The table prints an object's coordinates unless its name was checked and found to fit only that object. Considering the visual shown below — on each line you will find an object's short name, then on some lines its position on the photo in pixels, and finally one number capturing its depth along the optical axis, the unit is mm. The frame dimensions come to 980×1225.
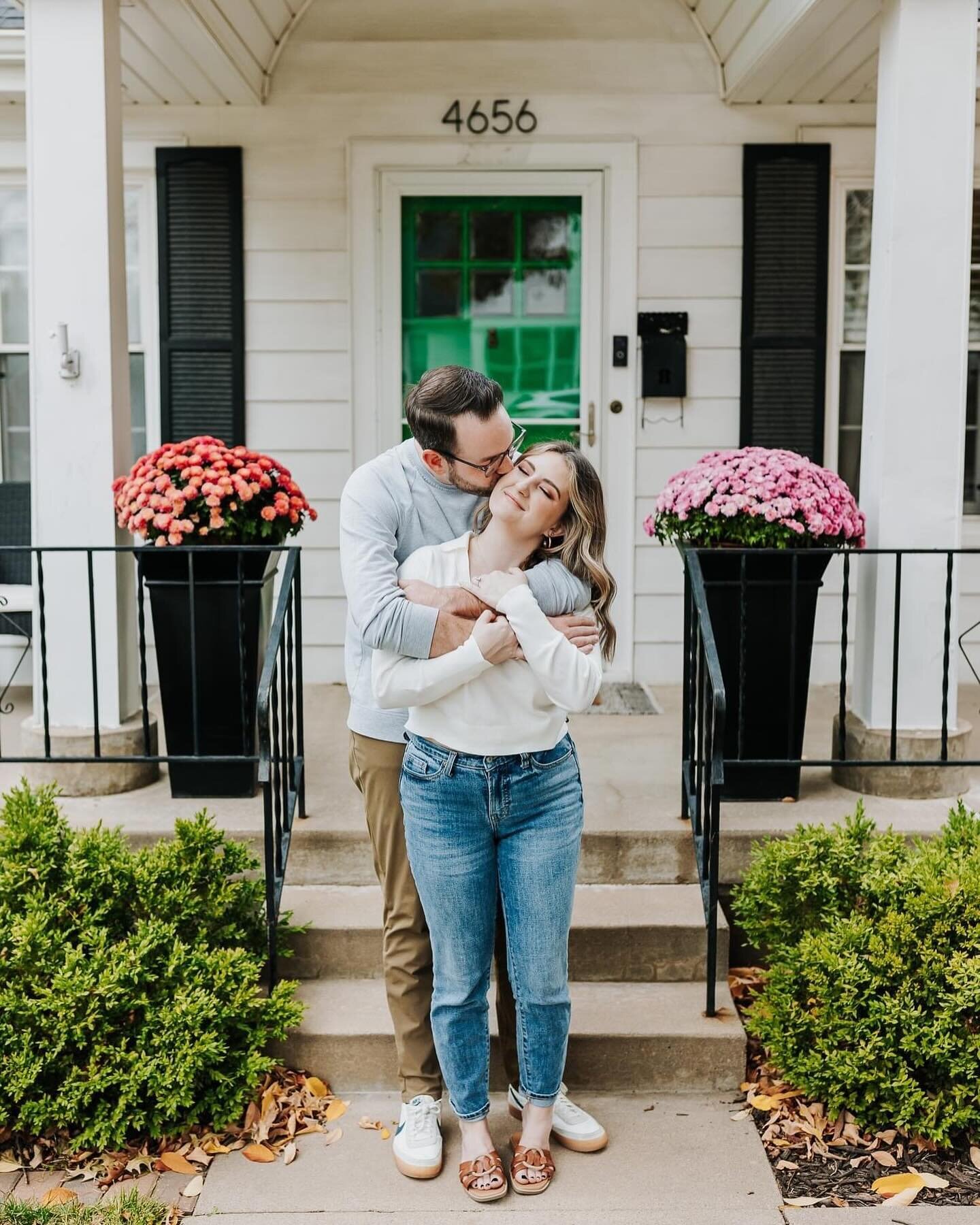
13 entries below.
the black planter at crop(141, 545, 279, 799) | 3863
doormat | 5125
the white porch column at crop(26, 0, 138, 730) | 3898
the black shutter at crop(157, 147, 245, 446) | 5316
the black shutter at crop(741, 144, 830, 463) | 5293
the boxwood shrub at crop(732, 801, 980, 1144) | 2764
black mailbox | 5384
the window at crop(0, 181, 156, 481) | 5473
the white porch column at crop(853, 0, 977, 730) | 3805
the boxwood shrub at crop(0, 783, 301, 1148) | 2748
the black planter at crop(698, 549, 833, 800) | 3875
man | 2383
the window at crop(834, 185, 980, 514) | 5473
